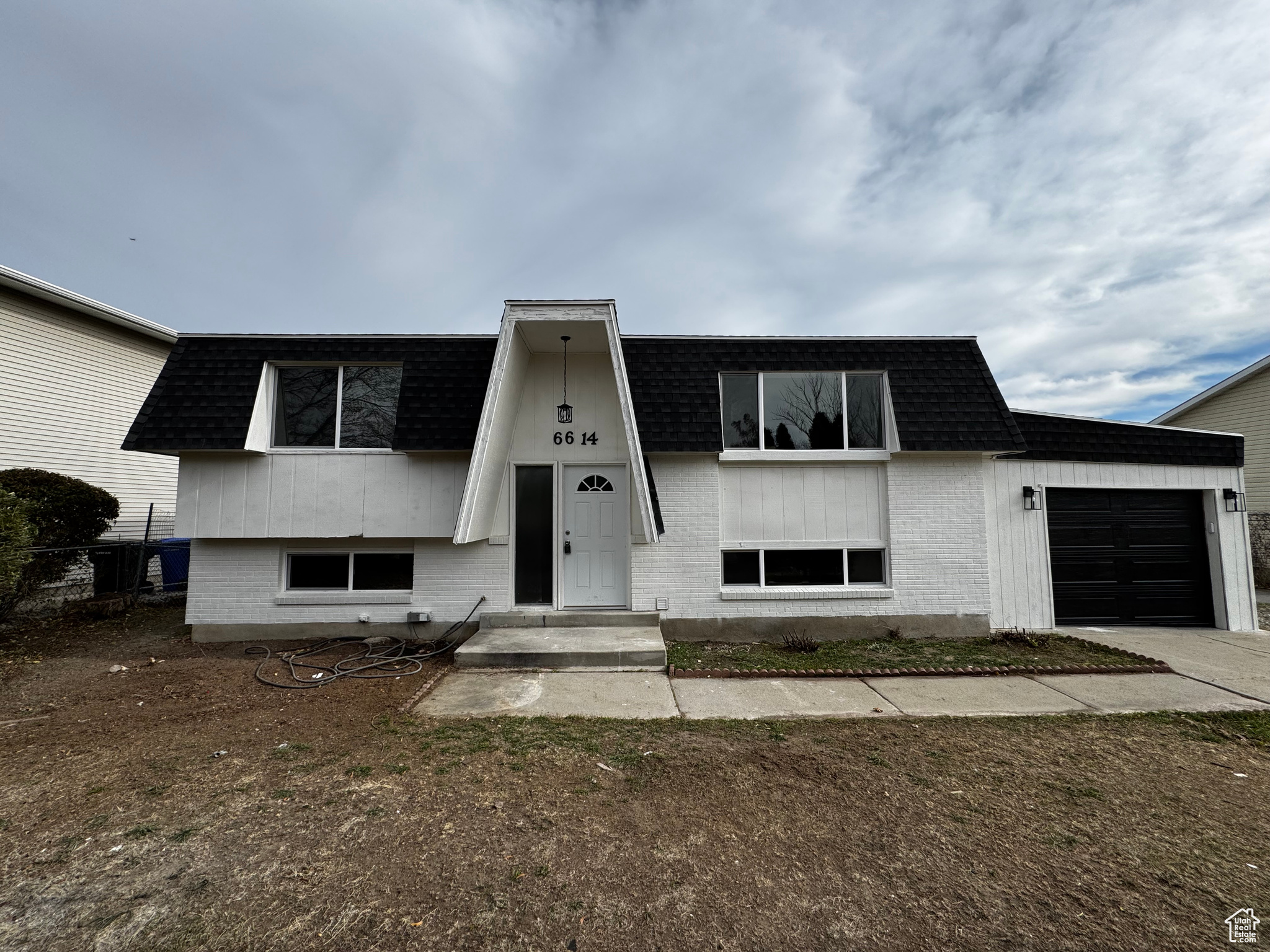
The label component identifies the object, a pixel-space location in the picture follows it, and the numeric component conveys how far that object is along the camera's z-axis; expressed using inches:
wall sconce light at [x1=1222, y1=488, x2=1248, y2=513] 339.6
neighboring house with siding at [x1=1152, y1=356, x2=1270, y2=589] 551.2
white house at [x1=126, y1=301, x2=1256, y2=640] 296.2
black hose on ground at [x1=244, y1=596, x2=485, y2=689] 245.8
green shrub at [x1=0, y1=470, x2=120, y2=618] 337.0
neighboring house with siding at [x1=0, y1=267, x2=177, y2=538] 413.4
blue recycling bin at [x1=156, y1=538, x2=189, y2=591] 422.3
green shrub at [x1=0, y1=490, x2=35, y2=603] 275.7
